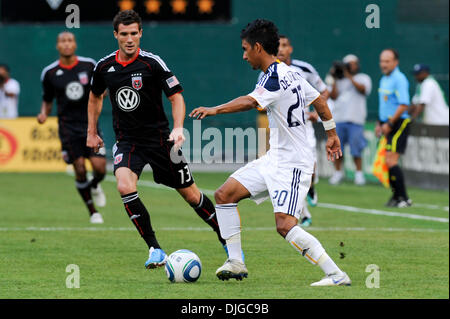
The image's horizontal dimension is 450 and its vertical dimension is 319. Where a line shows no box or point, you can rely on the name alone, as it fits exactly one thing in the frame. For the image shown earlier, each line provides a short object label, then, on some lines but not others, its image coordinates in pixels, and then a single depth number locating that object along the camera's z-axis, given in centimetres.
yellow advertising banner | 2291
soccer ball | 827
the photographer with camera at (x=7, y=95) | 2348
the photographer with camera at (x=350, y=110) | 2010
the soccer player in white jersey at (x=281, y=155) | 783
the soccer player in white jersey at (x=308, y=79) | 1191
